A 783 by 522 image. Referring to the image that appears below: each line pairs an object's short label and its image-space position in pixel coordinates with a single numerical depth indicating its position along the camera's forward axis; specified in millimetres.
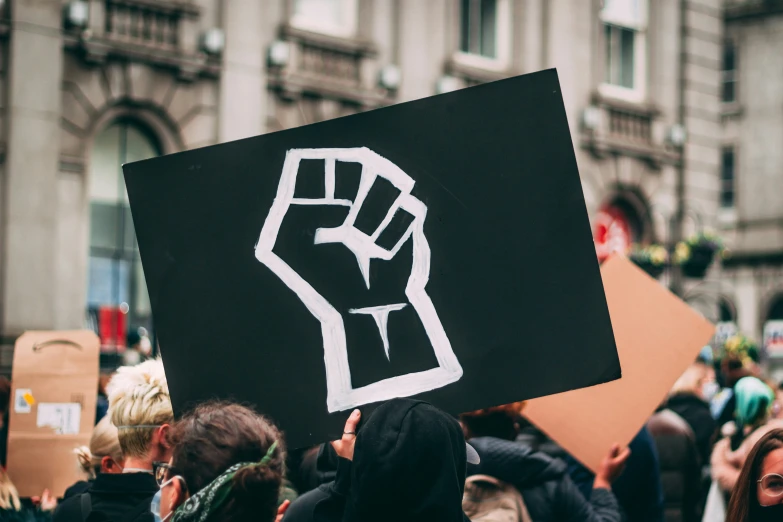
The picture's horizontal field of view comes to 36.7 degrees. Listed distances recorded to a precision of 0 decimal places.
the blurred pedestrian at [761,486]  3084
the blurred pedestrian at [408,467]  2441
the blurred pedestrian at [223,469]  2373
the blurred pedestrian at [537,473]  3814
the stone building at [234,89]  12836
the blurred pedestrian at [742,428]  5453
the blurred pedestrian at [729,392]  7121
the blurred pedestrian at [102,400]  6289
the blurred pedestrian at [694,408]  6992
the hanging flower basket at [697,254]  16609
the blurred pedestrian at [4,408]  5613
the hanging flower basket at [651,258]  15367
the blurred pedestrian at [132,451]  3346
